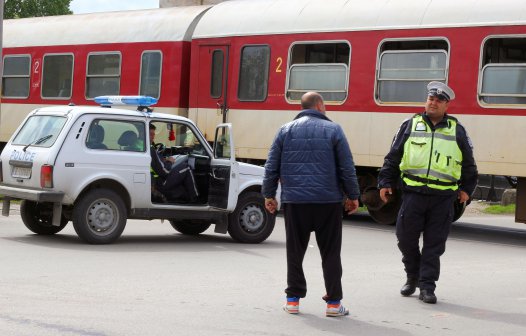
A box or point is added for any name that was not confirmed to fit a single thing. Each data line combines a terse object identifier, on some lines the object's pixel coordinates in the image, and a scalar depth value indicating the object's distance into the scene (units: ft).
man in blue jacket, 28.76
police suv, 43.39
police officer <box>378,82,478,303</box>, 32.35
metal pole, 58.75
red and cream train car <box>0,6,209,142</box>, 71.00
